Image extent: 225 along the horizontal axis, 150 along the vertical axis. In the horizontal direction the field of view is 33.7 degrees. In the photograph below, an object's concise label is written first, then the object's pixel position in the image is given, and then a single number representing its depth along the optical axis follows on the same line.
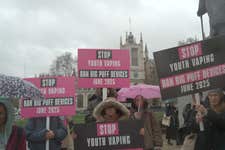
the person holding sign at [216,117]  3.97
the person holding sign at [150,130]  5.23
